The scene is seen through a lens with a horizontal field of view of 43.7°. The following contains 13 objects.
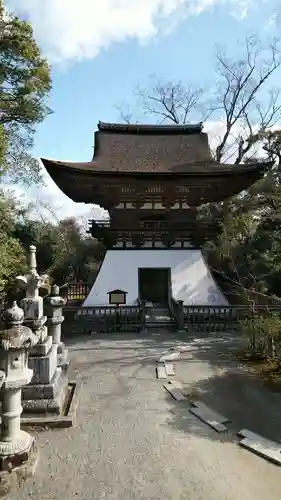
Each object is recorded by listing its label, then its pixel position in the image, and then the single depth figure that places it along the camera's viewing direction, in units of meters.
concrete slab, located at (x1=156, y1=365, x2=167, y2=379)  8.08
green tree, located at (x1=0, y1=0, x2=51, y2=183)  10.70
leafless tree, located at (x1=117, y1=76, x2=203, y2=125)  31.07
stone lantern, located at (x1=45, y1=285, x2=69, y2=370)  7.57
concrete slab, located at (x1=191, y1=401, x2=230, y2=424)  5.72
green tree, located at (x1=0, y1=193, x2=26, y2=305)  9.32
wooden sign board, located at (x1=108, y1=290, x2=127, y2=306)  14.39
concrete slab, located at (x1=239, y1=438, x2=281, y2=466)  4.55
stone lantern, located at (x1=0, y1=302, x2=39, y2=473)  4.43
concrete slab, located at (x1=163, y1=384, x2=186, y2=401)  6.73
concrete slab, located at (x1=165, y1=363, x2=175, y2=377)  8.23
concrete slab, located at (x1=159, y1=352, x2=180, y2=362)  9.38
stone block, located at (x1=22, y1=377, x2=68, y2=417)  5.92
